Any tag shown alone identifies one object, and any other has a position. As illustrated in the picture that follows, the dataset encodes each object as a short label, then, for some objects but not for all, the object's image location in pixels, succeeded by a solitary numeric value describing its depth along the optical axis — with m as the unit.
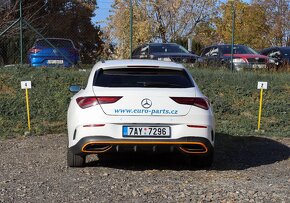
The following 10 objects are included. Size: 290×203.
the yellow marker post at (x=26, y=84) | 11.84
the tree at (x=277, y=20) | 49.57
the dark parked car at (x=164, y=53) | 18.22
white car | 7.27
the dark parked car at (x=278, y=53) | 22.06
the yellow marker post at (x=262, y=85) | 12.45
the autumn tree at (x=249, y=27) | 43.23
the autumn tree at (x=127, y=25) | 28.01
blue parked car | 17.14
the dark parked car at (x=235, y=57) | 17.73
